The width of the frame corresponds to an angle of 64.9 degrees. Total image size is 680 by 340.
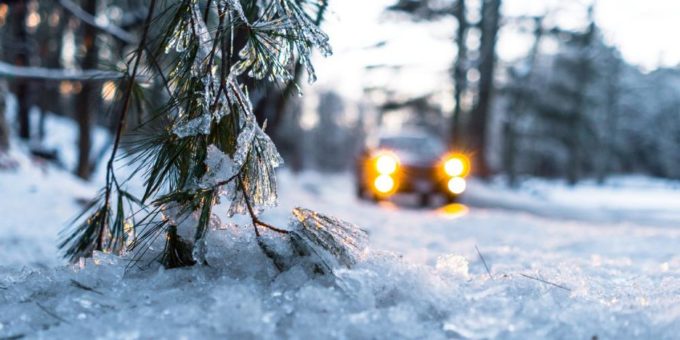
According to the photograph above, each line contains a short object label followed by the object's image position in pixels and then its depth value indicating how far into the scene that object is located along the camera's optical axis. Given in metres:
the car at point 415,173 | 9.30
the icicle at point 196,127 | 1.60
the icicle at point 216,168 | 1.58
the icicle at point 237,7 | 1.64
